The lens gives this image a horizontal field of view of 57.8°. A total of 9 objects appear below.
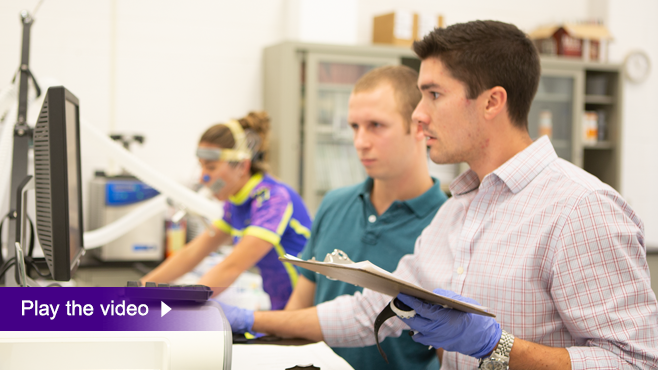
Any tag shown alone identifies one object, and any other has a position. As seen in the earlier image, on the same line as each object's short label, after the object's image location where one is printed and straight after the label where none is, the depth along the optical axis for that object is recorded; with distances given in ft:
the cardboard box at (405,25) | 12.92
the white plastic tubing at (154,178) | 5.96
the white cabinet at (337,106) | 12.23
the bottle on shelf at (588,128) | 14.75
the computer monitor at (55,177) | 3.32
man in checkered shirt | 3.40
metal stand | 4.38
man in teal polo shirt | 5.30
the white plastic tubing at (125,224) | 7.56
